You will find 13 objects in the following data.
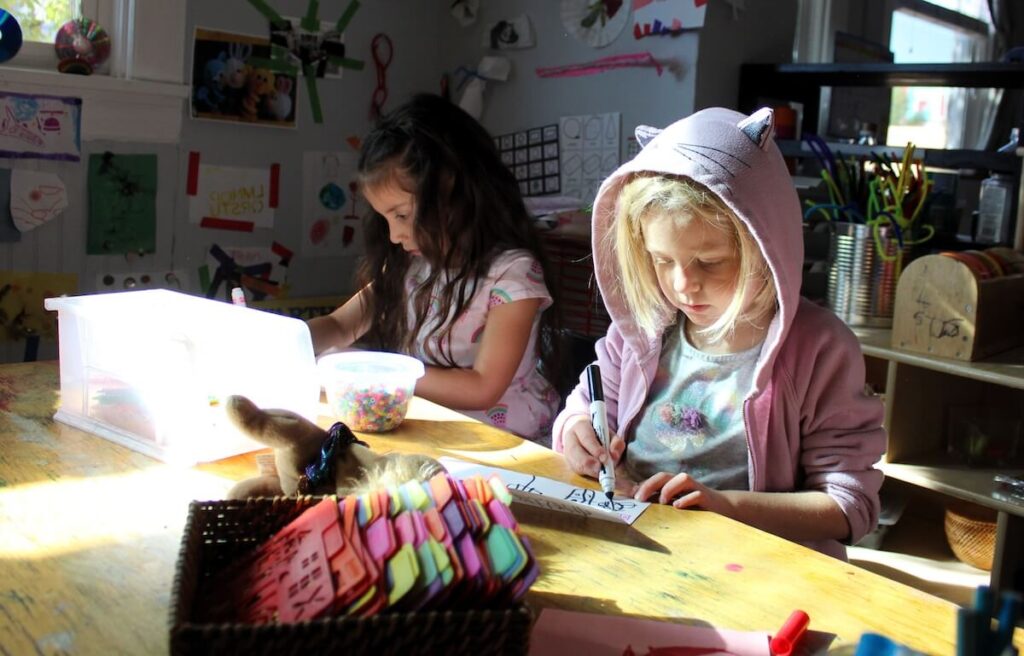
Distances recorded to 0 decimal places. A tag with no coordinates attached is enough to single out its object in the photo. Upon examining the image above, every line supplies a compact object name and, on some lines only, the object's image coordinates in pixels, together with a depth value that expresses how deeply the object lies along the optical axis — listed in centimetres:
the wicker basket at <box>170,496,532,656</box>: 59
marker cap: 74
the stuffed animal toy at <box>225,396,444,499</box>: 96
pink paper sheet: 75
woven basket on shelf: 195
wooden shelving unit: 181
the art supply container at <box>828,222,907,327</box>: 205
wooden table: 77
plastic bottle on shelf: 221
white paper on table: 100
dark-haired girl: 173
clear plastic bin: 115
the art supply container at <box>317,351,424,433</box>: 127
